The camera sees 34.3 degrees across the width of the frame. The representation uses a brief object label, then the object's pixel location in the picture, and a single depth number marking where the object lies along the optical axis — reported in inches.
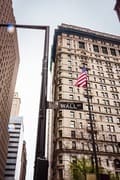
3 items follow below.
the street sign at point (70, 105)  284.2
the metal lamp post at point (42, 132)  179.7
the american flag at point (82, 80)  745.9
